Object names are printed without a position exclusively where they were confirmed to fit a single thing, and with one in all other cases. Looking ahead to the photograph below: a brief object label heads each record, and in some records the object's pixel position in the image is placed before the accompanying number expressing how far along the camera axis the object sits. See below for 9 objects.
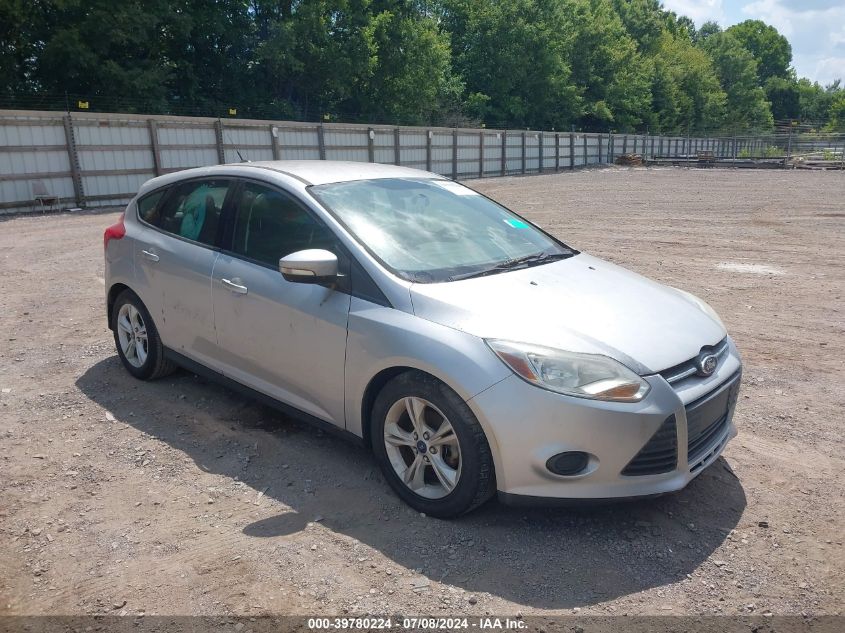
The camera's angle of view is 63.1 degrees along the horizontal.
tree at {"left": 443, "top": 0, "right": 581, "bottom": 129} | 55.44
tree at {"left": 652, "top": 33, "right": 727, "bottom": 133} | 78.19
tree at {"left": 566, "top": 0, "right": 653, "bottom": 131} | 65.06
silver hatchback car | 2.92
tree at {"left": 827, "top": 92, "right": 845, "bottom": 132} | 102.21
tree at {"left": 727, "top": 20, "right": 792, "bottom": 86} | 135.75
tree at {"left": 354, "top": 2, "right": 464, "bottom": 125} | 40.97
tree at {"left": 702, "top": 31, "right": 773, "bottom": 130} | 103.25
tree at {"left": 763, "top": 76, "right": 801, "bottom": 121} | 125.31
